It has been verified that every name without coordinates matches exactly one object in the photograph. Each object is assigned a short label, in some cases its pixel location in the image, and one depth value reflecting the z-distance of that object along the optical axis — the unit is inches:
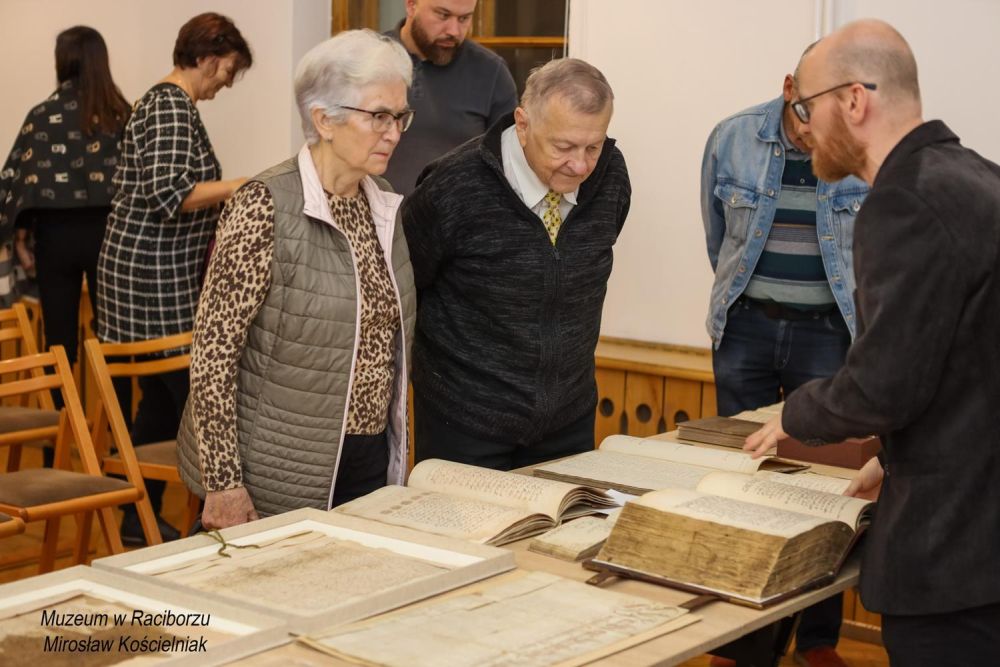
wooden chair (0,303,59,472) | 187.0
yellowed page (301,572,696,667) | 68.7
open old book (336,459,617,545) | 91.6
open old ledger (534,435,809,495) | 105.7
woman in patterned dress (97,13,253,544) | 184.4
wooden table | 72.0
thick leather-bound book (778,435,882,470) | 113.4
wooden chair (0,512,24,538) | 134.3
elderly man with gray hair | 118.6
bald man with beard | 76.7
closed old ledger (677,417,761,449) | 119.2
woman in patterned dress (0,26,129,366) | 215.6
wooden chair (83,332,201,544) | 160.4
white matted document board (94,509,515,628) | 75.8
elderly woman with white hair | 102.0
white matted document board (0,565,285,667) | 68.6
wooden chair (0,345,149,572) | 148.6
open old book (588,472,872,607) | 81.4
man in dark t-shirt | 167.9
